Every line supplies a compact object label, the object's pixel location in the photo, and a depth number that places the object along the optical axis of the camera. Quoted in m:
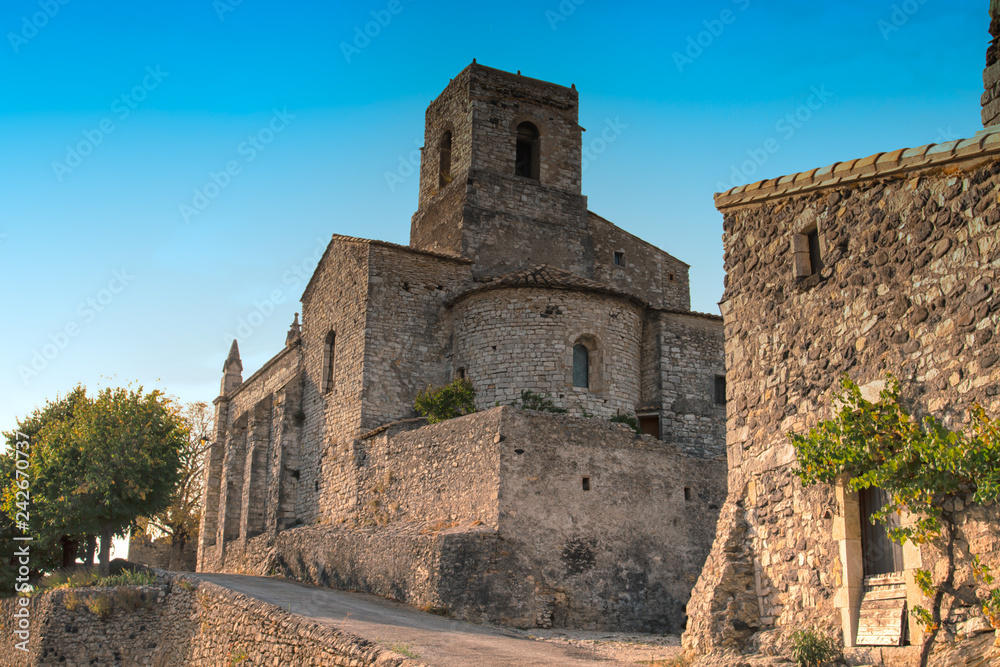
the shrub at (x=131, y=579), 18.67
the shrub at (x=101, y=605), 17.95
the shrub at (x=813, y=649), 8.82
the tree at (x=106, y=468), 23.25
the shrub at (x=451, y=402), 21.58
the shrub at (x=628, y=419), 21.25
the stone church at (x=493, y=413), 15.97
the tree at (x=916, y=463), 7.50
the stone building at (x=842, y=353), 7.98
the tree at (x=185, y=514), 37.12
